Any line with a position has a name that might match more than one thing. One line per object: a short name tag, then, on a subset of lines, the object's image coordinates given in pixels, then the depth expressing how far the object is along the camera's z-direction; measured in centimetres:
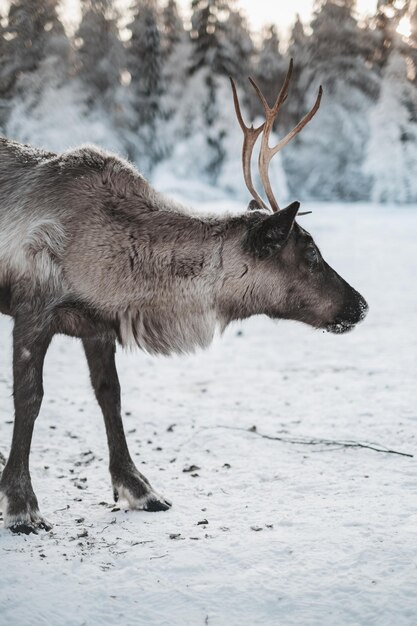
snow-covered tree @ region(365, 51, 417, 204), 1588
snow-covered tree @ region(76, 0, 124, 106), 1828
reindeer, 335
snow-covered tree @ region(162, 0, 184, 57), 1902
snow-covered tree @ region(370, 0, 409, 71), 1358
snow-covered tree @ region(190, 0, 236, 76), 1883
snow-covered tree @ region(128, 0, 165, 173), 1892
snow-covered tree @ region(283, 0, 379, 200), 1766
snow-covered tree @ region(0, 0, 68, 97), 1445
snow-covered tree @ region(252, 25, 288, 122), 1861
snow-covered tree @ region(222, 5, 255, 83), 1895
